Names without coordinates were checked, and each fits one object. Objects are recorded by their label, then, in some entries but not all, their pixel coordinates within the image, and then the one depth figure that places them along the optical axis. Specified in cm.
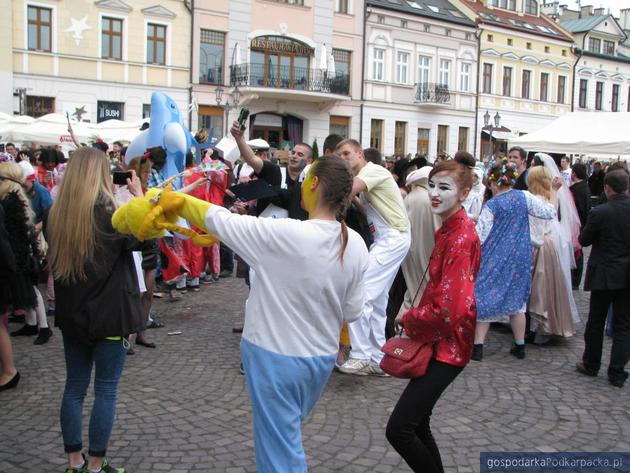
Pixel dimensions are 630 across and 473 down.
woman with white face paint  323
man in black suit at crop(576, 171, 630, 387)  584
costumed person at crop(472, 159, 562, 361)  673
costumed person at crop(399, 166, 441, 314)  620
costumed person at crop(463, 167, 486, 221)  806
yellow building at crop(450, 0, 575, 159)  3831
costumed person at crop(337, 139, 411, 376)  576
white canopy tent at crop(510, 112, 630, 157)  1463
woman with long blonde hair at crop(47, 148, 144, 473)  354
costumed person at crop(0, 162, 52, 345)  600
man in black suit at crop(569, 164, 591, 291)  1045
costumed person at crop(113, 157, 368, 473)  272
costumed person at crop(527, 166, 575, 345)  718
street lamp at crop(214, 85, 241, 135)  2586
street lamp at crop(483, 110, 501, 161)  3278
